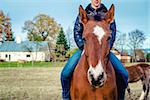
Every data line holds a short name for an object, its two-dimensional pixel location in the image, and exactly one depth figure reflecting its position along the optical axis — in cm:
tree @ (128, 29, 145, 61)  5540
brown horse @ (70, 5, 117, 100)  439
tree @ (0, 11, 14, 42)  7012
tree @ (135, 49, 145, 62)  6237
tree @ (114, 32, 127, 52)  5382
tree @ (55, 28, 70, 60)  7637
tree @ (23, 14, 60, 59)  7806
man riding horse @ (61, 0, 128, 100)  547
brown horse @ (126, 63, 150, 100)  1247
